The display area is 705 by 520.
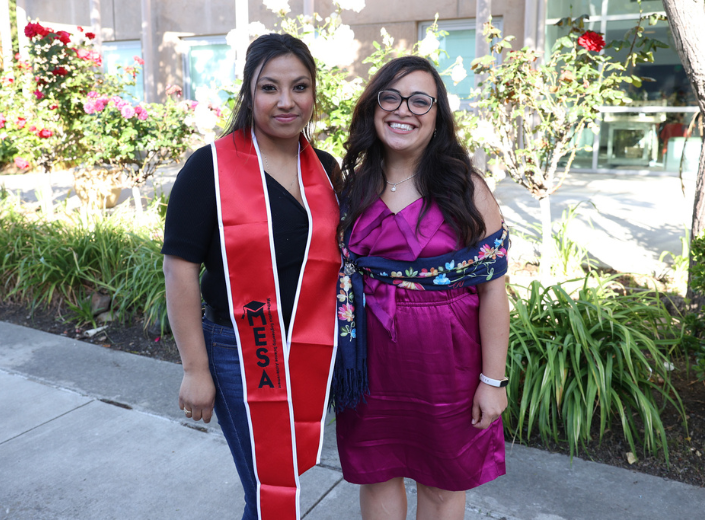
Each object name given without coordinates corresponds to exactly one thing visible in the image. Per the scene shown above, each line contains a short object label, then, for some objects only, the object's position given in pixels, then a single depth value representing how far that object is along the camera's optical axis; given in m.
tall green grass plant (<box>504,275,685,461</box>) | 2.94
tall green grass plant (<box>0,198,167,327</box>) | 4.75
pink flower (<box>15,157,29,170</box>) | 7.09
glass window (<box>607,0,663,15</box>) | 10.20
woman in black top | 1.79
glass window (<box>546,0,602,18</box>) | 10.78
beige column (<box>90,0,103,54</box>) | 13.26
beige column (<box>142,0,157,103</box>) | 13.04
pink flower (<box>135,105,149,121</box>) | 6.41
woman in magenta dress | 1.90
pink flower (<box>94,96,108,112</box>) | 6.38
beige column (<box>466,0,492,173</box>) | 9.25
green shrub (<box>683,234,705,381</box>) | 2.98
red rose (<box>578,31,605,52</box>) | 4.39
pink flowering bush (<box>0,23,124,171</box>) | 6.94
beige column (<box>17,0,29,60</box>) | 14.32
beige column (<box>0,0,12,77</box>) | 13.75
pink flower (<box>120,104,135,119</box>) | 6.21
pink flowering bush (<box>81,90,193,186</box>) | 6.45
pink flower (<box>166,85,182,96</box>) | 6.82
